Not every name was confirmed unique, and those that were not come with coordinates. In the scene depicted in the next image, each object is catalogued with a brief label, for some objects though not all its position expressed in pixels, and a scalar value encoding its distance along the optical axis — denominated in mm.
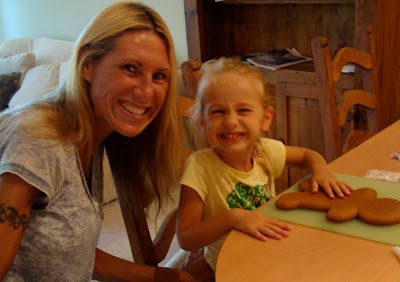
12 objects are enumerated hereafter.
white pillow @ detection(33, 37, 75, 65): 3646
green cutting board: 862
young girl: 1107
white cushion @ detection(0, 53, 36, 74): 3619
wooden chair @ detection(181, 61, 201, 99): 1397
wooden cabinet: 2340
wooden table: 765
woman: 886
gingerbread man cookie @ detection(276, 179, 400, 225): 895
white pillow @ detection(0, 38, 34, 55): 3990
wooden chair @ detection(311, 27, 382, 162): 1727
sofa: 3218
